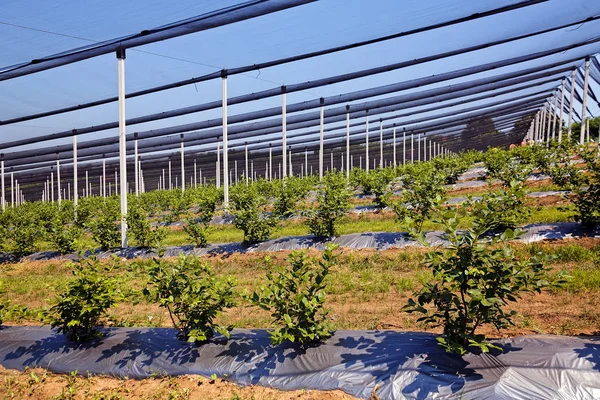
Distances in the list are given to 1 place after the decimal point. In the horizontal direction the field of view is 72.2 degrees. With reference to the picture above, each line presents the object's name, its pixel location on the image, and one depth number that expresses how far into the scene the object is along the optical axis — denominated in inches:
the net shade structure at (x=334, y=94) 324.2
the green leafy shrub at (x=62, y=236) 398.3
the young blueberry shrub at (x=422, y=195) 288.4
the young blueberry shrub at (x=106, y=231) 380.8
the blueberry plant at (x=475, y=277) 103.1
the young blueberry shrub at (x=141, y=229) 357.1
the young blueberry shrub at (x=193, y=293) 136.9
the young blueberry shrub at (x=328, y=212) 313.7
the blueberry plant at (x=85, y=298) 150.4
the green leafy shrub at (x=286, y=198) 393.7
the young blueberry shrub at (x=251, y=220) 331.9
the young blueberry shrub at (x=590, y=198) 224.5
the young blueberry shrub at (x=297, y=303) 125.3
